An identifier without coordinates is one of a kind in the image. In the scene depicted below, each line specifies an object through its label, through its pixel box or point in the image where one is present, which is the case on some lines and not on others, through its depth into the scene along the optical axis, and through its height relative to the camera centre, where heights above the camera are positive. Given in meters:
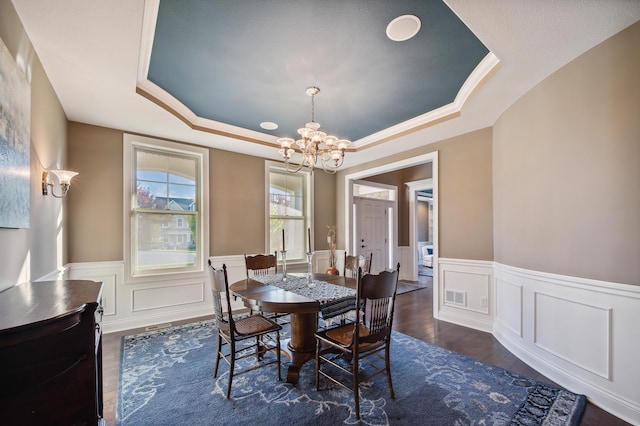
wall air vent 3.84 -1.14
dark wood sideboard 0.88 -0.52
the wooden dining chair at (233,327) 2.20 -0.96
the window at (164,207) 3.86 +0.14
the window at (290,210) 5.18 +0.12
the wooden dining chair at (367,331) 2.00 -0.90
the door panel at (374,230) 6.50 -0.34
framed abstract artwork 1.53 +0.45
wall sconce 2.38 +0.33
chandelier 2.81 +0.75
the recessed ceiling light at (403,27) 1.98 +1.37
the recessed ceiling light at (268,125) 3.91 +1.28
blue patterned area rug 1.93 -1.38
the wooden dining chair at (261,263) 3.61 -0.61
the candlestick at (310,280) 2.77 -0.67
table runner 2.33 -0.68
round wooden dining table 2.15 -0.70
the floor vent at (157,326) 3.63 -1.44
